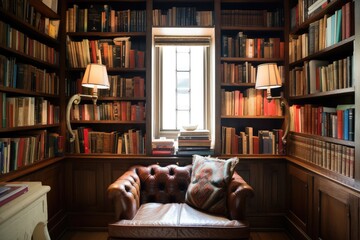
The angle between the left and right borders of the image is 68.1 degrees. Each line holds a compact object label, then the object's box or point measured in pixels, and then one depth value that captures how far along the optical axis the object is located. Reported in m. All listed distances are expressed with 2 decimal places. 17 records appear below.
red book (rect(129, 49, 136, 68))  2.95
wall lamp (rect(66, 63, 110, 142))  2.57
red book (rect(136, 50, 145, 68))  2.96
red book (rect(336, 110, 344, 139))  1.94
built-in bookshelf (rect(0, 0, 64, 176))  2.04
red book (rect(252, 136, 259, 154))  2.95
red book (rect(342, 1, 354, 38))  1.83
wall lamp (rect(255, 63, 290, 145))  2.60
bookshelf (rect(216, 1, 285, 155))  2.94
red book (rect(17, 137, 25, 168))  2.20
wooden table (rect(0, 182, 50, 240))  1.10
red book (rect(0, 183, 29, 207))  1.19
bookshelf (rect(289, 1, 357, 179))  1.89
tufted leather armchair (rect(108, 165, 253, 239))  1.98
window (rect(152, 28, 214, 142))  3.40
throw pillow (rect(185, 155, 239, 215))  2.21
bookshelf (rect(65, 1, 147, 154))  2.94
